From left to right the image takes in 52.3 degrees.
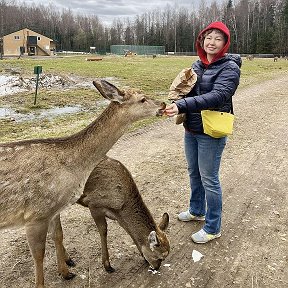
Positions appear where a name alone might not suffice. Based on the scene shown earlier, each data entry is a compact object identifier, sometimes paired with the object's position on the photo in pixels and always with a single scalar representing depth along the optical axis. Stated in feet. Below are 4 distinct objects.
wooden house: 210.20
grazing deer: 11.28
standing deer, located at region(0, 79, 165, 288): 9.41
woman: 11.04
